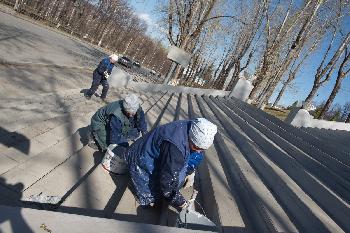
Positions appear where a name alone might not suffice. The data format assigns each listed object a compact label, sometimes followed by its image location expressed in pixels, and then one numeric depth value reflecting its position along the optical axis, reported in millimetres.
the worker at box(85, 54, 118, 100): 10531
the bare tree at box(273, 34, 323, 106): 32213
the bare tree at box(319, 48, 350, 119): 22016
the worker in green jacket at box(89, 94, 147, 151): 5047
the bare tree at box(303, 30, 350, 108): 20422
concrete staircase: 3836
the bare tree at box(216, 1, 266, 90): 30984
